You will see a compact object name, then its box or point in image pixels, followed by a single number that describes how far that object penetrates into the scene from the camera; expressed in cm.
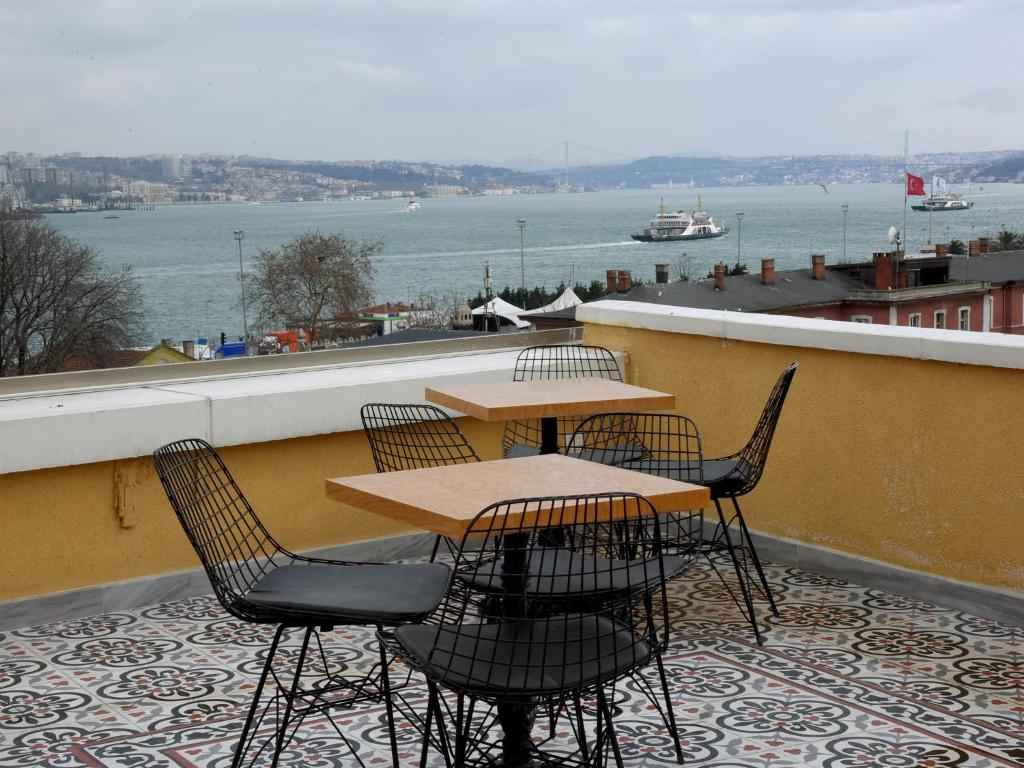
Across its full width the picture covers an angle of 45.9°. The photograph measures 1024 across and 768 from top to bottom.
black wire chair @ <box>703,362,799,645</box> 470
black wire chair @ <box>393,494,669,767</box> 267
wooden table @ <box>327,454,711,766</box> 301
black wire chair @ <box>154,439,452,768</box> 312
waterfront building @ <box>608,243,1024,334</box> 2594
